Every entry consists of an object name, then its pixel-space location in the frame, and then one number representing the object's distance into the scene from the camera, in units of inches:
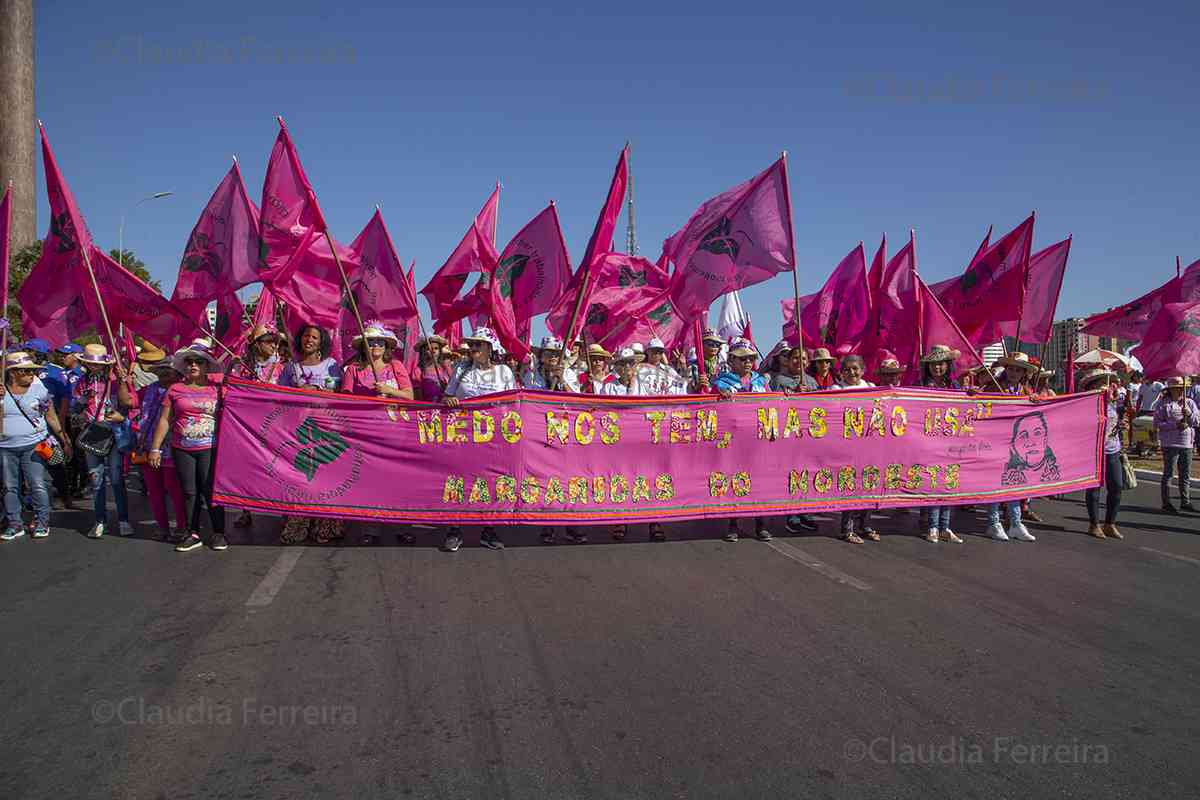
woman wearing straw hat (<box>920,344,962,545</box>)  297.3
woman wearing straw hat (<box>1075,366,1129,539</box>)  310.3
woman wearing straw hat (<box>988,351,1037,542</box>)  302.5
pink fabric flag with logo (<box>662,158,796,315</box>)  303.4
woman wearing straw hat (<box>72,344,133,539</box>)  287.9
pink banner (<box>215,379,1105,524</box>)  266.4
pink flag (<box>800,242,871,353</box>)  430.9
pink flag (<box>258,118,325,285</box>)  313.4
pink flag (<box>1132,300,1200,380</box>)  350.0
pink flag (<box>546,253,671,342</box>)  407.5
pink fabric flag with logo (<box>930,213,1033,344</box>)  339.6
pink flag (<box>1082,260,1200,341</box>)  409.1
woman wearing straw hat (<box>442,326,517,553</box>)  283.4
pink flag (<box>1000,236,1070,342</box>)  352.8
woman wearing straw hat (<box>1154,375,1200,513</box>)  378.9
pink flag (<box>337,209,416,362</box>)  369.1
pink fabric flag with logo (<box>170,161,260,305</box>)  317.1
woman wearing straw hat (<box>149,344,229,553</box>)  261.0
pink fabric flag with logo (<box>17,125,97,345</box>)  295.4
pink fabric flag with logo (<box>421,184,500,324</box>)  414.0
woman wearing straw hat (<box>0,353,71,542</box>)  276.8
